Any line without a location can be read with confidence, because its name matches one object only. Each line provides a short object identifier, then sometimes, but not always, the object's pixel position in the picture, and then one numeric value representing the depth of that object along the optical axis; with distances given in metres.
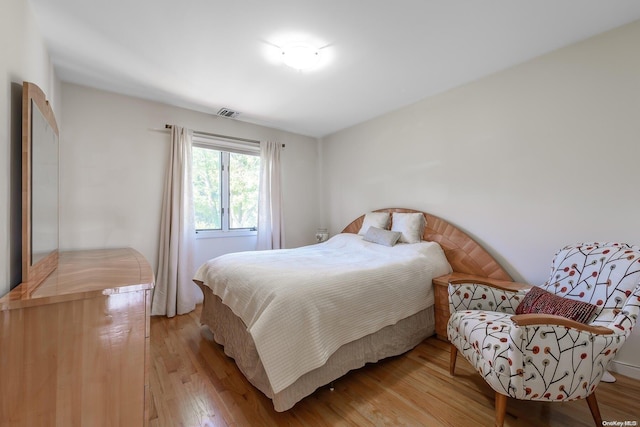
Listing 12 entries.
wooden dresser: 0.97
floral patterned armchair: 1.24
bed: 1.50
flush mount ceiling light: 2.04
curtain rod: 3.29
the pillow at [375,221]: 3.26
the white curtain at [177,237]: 2.97
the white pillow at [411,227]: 2.90
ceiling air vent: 3.28
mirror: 1.20
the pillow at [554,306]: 1.48
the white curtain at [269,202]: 3.80
